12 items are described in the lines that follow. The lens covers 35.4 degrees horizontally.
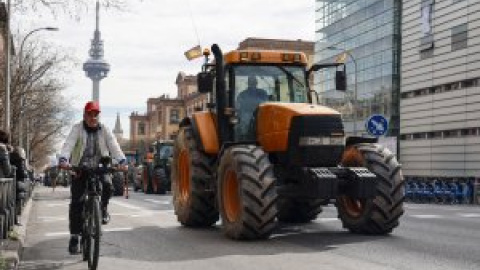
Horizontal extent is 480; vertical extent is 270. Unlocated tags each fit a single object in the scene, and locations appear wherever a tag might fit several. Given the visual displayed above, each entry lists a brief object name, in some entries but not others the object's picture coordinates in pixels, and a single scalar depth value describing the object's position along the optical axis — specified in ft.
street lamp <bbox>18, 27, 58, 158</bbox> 111.36
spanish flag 46.09
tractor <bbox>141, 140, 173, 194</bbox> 106.32
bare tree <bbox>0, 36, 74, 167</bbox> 126.62
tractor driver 37.93
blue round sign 85.05
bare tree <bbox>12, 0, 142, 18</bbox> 40.52
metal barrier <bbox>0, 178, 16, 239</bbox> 31.30
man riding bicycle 29.22
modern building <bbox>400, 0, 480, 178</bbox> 160.66
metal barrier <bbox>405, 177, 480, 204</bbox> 112.88
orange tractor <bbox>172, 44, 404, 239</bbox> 32.94
